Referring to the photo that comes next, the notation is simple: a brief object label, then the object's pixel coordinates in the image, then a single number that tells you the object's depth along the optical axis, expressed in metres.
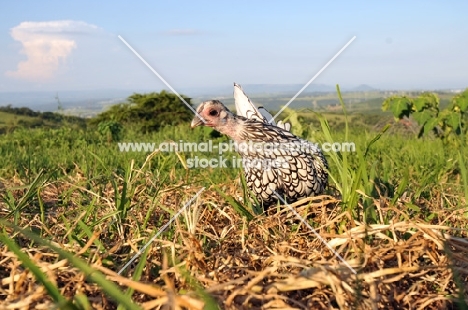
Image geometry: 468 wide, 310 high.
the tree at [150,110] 11.08
